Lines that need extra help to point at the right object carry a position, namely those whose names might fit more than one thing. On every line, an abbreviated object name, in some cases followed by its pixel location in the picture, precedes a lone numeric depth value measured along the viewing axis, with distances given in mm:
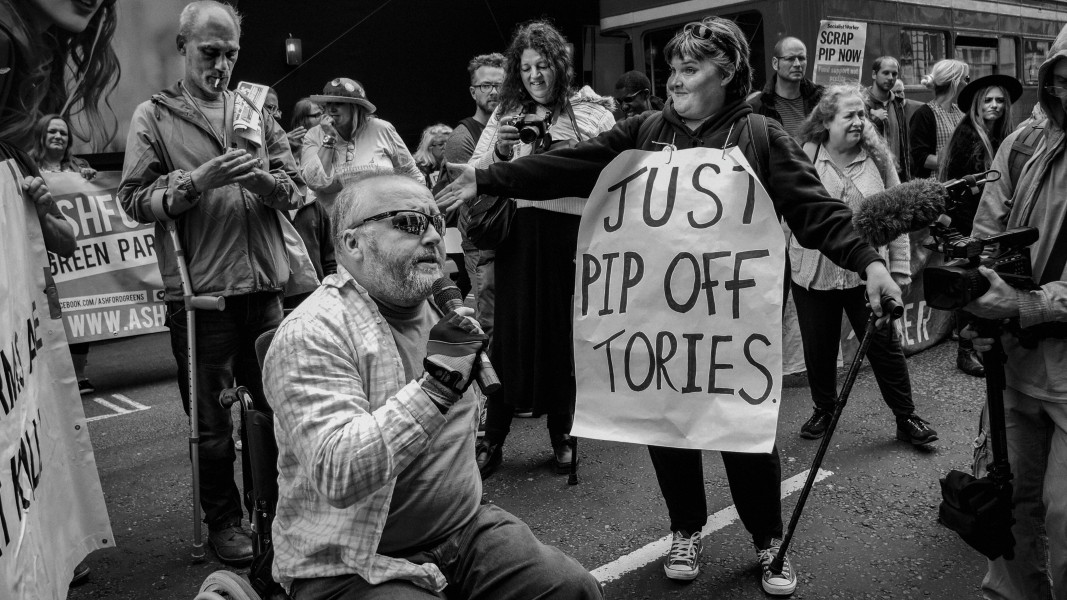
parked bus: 10188
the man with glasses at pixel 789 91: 7090
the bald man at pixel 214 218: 3668
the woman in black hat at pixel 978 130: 6352
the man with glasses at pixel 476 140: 5258
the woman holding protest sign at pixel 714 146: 3104
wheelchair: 2330
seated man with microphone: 1996
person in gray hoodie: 2705
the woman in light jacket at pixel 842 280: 5035
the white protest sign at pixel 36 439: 2359
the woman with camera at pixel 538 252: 4457
